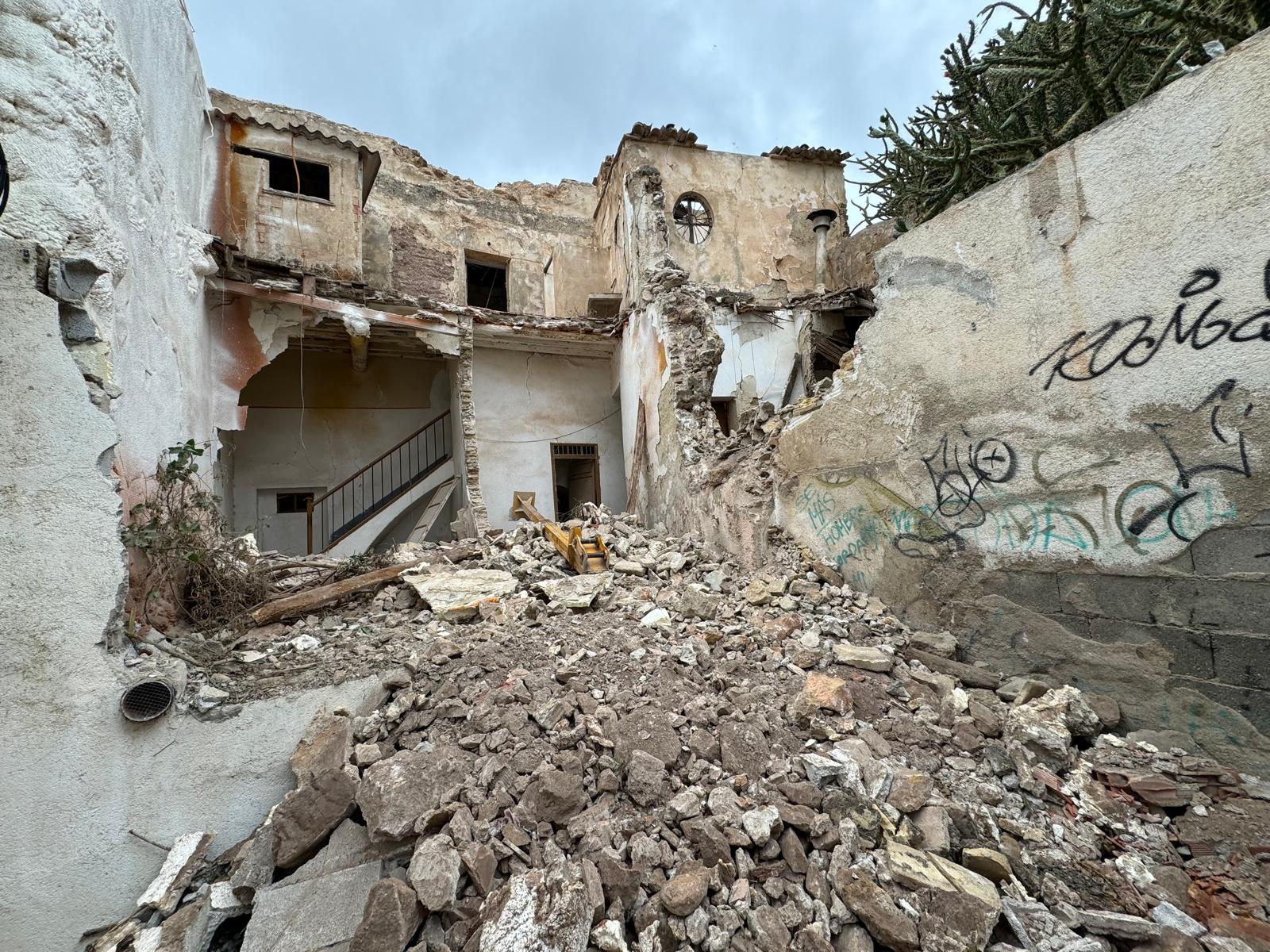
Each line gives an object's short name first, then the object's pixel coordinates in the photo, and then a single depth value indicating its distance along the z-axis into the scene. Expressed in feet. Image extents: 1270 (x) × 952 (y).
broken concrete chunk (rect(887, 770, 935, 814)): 7.35
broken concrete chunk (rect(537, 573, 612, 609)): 14.89
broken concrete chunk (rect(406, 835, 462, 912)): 6.64
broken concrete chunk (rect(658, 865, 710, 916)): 6.20
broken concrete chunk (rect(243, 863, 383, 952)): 6.90
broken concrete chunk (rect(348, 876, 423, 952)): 6.36
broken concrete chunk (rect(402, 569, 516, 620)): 14.75
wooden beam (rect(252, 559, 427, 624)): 14.19
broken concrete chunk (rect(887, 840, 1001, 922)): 6.18
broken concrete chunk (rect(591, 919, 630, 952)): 5.93
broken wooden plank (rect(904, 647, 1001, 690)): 10.18
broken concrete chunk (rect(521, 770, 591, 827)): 7.61
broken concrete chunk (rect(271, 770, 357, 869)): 8.18
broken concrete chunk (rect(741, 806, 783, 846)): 6.99
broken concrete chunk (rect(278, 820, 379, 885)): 7.88
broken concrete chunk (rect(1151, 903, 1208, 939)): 6.01
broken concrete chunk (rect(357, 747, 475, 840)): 7.82
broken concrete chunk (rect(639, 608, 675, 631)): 13.19
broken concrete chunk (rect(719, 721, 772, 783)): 8.16
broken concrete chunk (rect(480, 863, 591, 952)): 5.93
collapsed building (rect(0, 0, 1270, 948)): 8.07
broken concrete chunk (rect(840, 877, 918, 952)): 5.80
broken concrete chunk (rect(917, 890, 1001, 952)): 5.73
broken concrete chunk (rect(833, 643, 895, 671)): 10.58
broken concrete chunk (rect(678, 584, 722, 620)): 13.42
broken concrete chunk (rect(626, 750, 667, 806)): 7.72
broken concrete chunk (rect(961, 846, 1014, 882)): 6.51
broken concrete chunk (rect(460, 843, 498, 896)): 6.81
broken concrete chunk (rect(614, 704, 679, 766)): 8.40
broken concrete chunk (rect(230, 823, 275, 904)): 8.13
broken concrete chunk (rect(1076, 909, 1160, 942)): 5.83
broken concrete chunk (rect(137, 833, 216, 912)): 9.08
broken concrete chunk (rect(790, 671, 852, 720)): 9.27
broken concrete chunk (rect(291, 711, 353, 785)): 9.71
